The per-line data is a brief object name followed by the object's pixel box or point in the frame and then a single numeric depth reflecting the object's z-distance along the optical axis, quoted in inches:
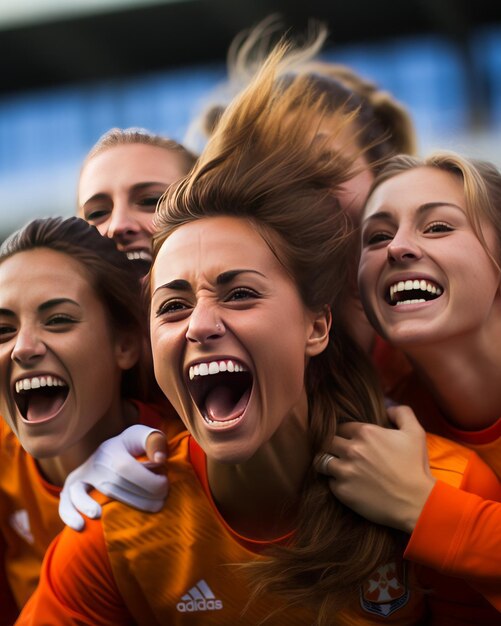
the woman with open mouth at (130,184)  125.8
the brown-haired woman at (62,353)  121.3
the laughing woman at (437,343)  117.4
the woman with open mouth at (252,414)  117.7
